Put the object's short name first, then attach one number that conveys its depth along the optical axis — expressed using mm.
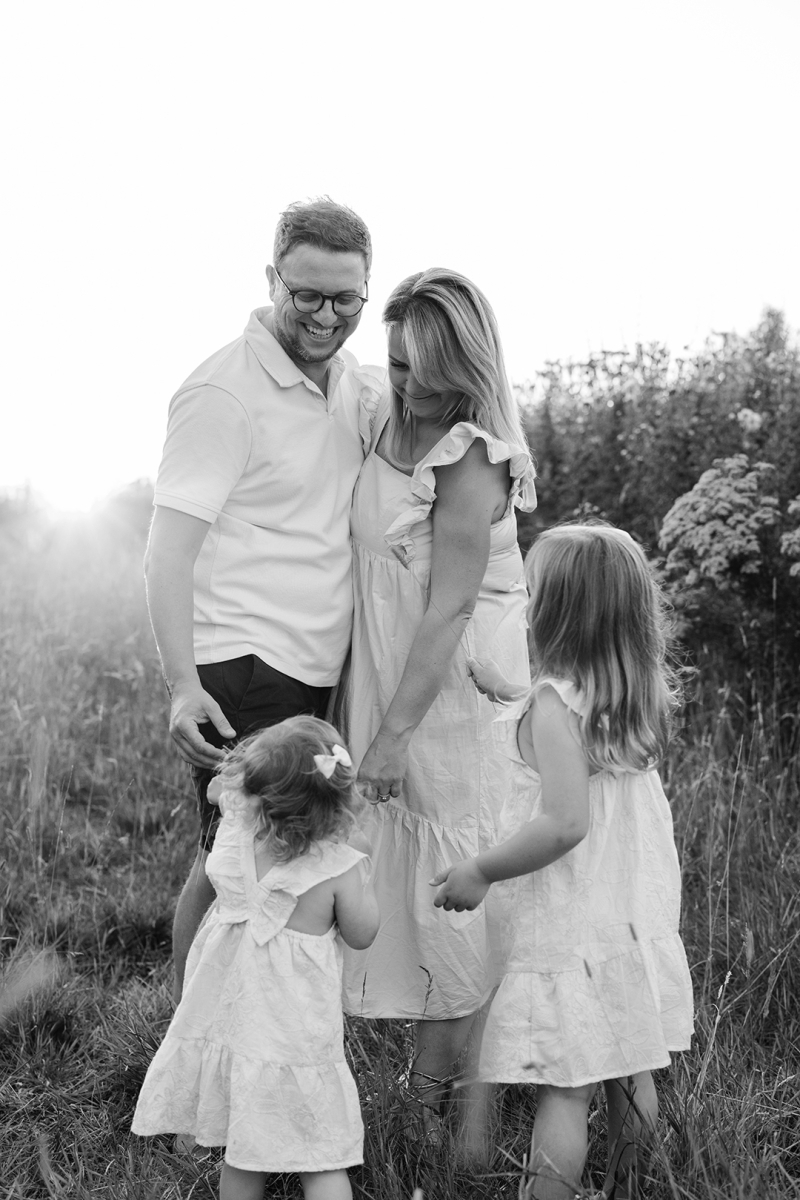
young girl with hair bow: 2148
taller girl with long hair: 2225
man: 2650
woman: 2623
